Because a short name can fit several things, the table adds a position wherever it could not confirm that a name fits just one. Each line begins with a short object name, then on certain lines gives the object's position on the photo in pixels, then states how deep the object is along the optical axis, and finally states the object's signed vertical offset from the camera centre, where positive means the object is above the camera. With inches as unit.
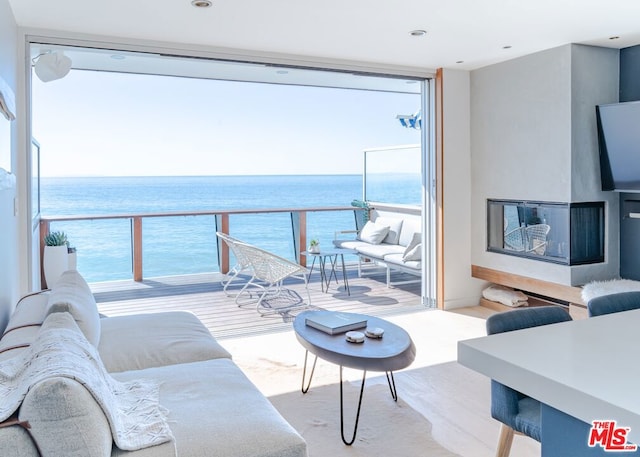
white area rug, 100.1 -44.1
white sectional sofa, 53.2 -24.8
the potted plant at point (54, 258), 212.8 -15.2
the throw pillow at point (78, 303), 90.9 -15.1
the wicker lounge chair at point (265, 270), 212.2 -21.8
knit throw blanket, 57.2 -19.0
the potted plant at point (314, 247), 241.9 -14.2
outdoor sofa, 234.5 -13.5
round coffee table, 96.9 -26.0
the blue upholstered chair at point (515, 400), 68.4 -25.4
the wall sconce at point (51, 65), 152.7 +45.7
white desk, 41.0 -14.2
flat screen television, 160.9 +21.2
